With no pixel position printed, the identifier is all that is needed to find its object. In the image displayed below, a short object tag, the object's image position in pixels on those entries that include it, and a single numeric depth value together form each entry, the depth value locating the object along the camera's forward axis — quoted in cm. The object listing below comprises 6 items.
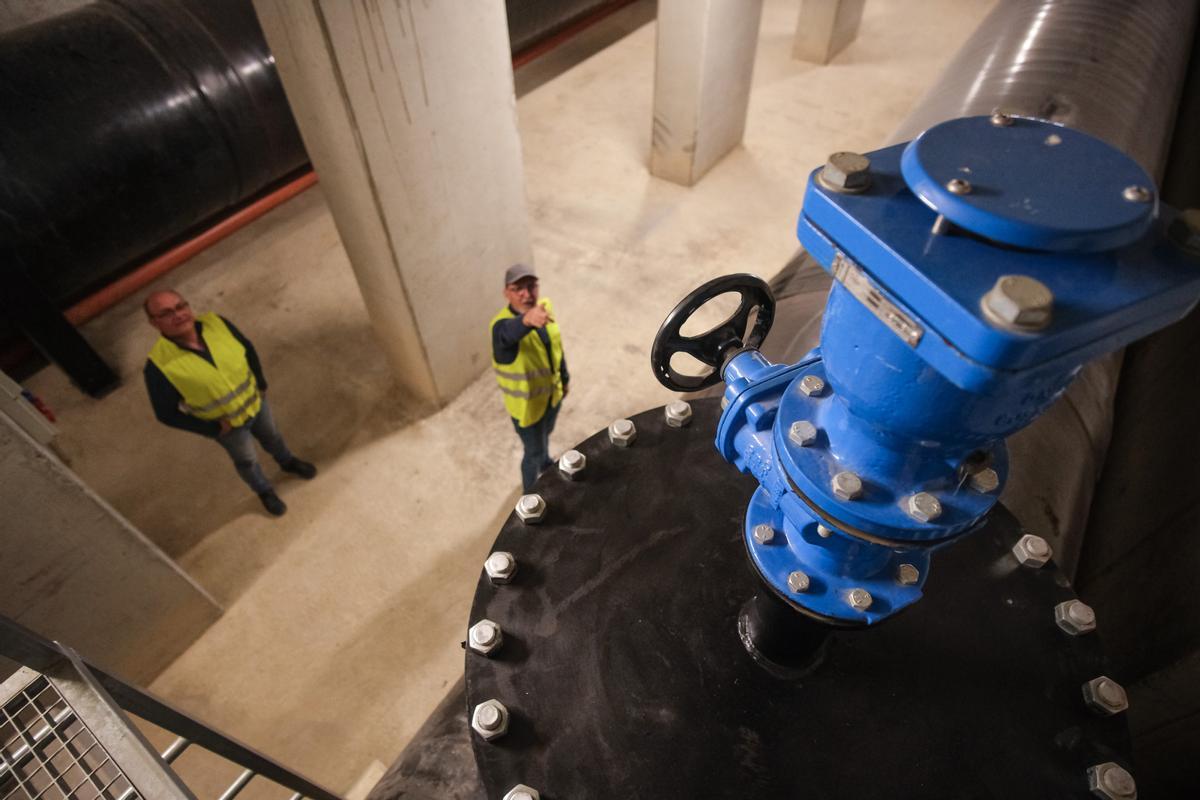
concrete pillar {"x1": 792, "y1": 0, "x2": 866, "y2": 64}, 504
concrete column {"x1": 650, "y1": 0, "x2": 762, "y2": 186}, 360
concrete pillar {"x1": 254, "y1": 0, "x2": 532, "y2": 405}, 197
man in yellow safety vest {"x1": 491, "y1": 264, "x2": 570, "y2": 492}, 217
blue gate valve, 48
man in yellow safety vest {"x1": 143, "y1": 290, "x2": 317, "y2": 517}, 220
